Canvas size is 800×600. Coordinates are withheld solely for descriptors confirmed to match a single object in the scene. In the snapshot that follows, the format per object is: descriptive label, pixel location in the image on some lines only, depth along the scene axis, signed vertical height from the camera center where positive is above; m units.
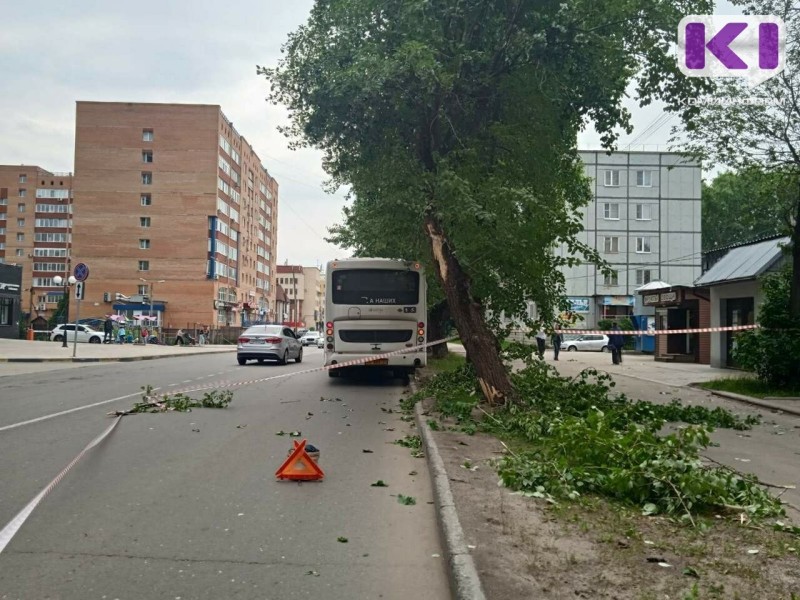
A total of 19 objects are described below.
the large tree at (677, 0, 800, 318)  15.30 +4.63
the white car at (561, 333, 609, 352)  50.09 -1.44
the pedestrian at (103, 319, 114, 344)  48.69 -1.40
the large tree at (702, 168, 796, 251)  16.25 +7.29
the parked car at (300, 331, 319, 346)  62.66 -2.01
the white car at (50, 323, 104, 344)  48.06 -1.70
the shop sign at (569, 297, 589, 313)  55.16 +1.53
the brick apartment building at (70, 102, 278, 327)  76.50 +12.11
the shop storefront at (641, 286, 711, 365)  30.12 +0.35
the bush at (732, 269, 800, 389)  15.09 -0.34
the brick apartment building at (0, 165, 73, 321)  101.06 +13.33
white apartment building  55.00 +8.11
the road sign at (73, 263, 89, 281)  26.75 +1.53
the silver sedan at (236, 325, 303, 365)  25.36 -1.09
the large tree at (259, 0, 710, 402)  11.30 +4.04
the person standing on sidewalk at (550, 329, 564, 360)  31.67 -1.04
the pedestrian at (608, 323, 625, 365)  28.78 -0.91
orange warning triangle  6.57 -1.46
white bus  16.48 +0.19
